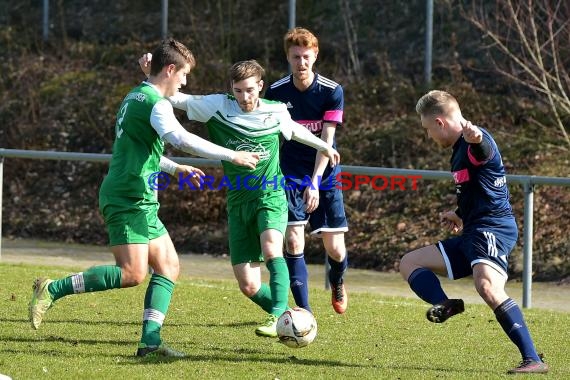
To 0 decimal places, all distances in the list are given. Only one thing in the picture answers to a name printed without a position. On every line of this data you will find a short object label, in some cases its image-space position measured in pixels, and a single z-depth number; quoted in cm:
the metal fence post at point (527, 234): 2036
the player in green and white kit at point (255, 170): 1552
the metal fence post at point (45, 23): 3975
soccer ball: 1434
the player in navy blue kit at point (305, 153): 1736
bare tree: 2848
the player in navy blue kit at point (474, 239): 1393
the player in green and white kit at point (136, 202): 1454
